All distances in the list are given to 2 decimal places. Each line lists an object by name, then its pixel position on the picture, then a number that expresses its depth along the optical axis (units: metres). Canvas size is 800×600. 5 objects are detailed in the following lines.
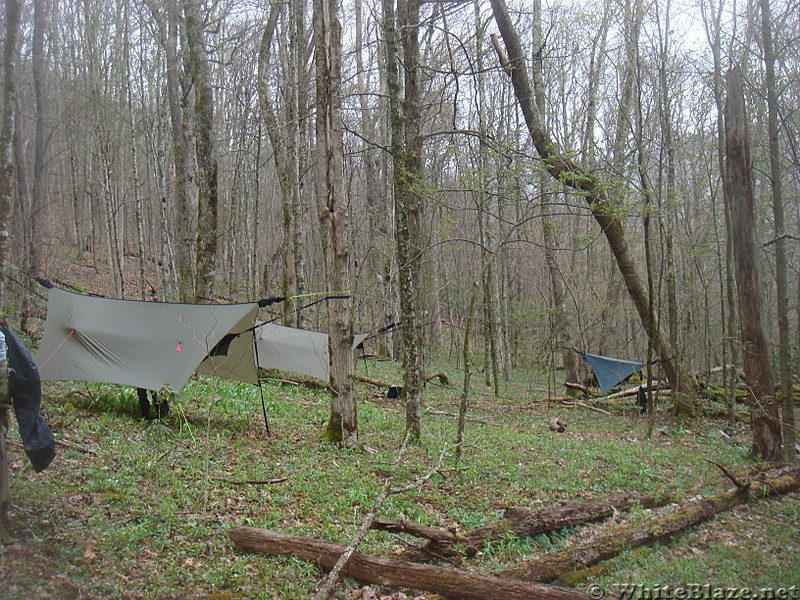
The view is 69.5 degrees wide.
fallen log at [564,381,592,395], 12.71
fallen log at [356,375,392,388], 11.57
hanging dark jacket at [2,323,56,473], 3.21
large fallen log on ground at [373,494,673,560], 3.56
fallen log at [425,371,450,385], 13.06
